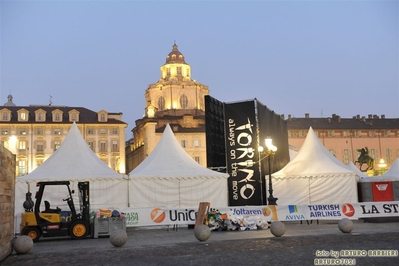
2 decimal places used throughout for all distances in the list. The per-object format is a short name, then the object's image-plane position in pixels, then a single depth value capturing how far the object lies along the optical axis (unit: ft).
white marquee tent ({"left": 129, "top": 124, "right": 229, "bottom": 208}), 76.02
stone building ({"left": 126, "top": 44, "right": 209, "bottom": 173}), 258.98
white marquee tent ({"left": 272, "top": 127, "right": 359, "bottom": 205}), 79.97
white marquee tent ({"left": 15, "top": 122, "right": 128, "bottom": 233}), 73.51
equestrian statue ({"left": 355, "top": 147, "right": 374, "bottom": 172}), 193.32
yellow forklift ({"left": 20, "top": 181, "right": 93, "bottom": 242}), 56.65
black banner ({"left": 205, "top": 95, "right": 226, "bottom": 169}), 85.30
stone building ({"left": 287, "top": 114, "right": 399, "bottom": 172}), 289.12
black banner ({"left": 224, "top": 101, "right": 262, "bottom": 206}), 81.51
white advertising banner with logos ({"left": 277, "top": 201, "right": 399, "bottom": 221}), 69.67
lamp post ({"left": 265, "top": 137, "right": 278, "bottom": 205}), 67.77
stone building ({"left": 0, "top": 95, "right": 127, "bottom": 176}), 238.27
